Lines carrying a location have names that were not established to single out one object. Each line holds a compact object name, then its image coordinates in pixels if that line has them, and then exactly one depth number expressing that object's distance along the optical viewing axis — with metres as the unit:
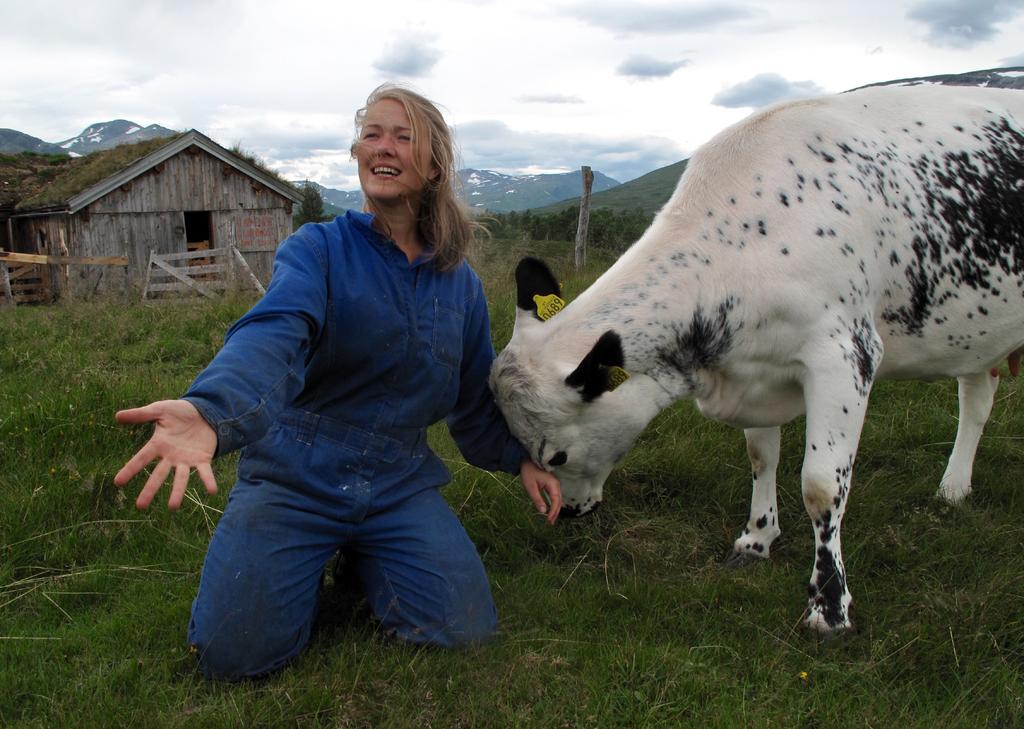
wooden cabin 21.48
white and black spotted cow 3.43
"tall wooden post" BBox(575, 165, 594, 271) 15.03
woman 3.04
